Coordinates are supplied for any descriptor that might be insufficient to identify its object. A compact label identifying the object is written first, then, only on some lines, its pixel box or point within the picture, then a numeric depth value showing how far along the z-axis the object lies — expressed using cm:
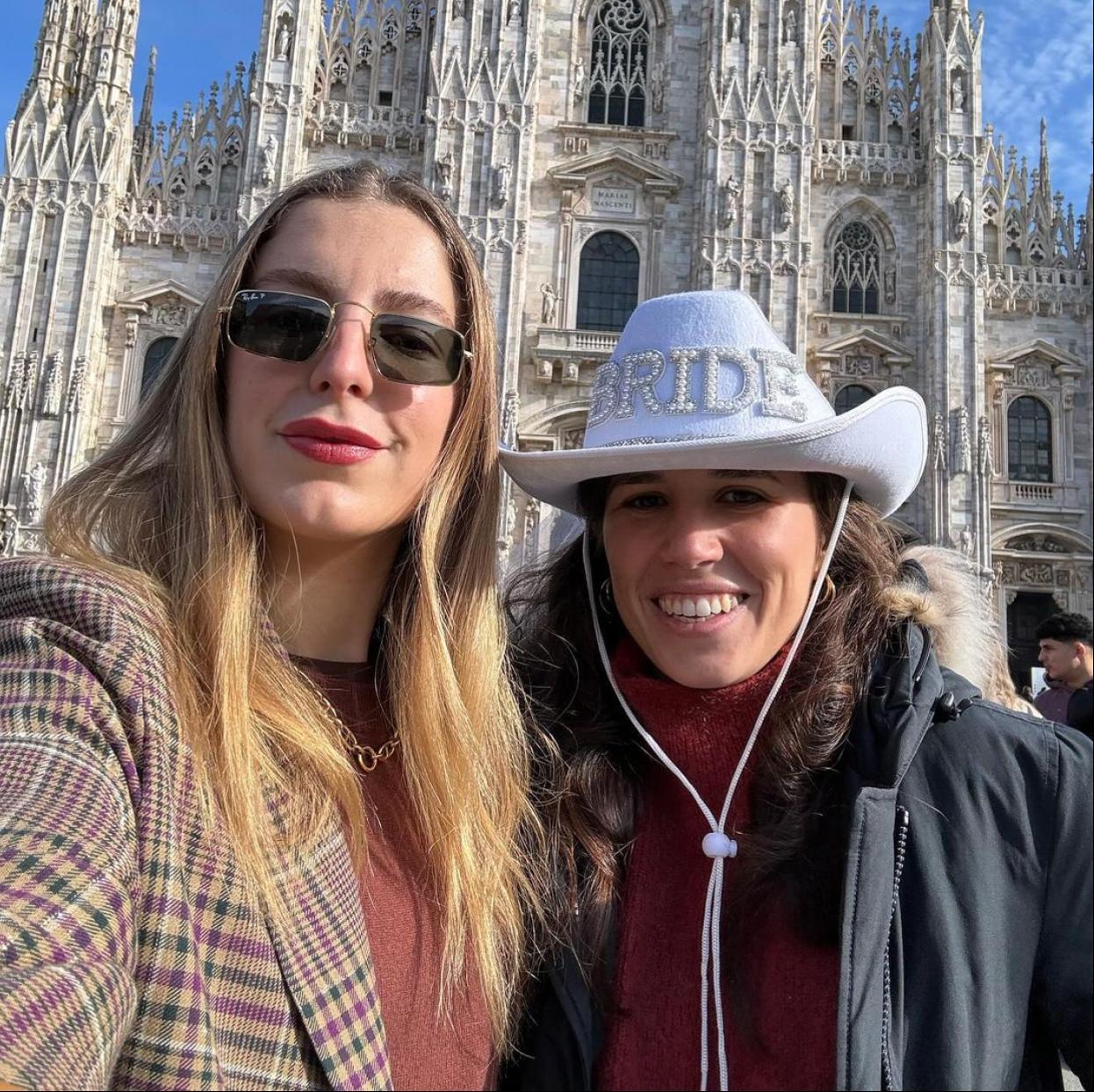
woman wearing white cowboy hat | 148
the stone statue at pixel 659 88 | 1836
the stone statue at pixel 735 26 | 1767
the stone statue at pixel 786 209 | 1702
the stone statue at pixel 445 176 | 1667
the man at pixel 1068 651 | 653
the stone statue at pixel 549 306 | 1712
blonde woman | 111
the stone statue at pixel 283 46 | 1728
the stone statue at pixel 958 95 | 1792
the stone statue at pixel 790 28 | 1786
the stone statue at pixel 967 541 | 1617
